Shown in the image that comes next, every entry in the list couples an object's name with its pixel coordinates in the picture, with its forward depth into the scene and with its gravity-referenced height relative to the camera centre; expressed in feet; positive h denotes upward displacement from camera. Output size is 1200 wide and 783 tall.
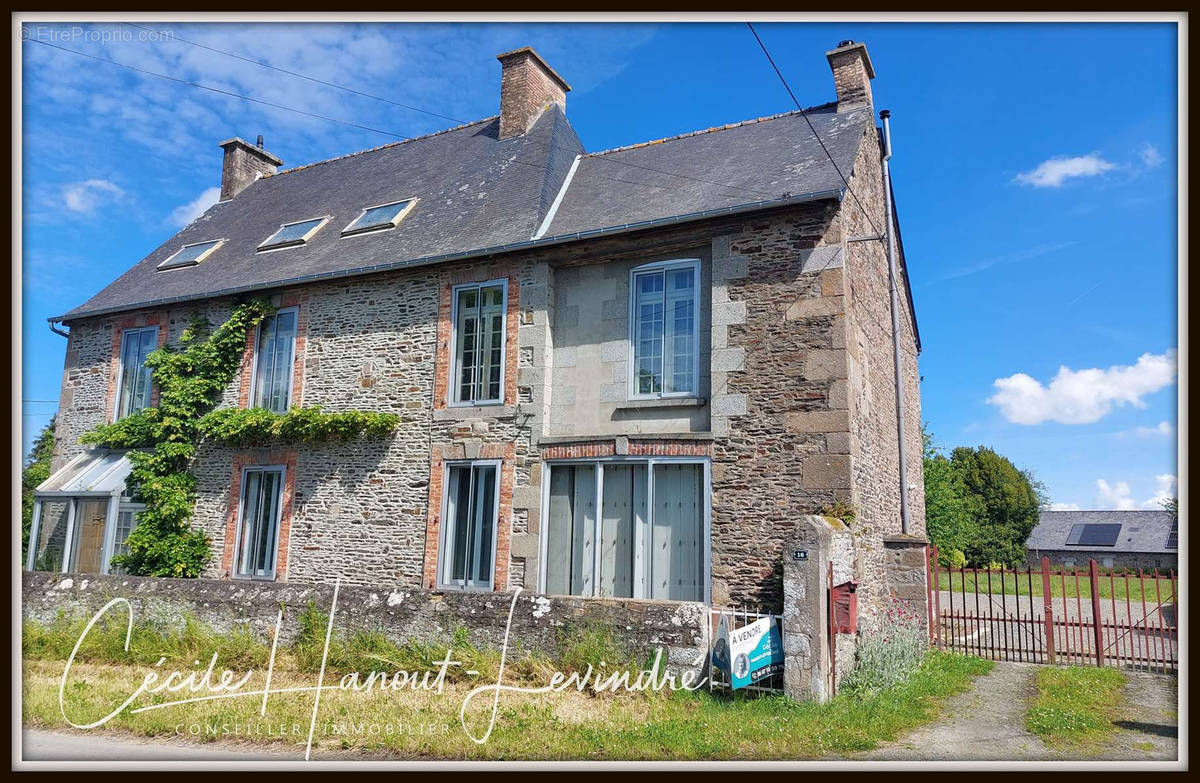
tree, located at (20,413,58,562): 52.27 +0.96
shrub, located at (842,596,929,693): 29.25 -5.34
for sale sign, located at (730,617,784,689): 26.63 -4.65
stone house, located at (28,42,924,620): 34.04 +6.54
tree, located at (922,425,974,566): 103.09 +0.80
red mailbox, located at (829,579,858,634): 28.07 -3.27
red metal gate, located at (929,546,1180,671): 36.88 -6.33
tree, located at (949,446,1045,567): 131.13 +1.95
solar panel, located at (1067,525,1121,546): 146.41 -2.84
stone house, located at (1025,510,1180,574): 140.15 -3.47
